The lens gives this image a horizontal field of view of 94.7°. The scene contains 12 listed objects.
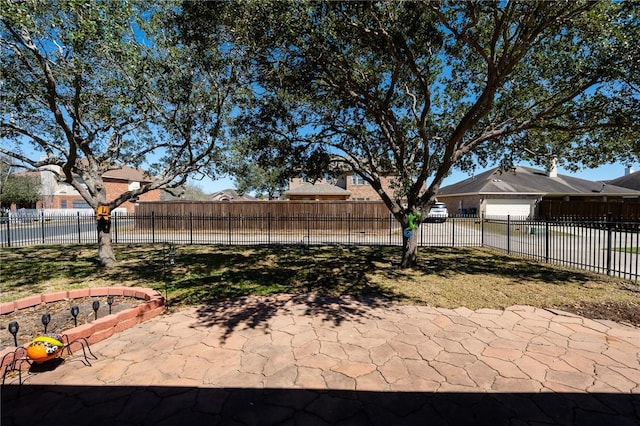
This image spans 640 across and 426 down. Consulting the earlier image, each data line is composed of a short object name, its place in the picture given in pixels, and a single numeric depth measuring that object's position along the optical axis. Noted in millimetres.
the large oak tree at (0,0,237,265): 5672
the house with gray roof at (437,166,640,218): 27773
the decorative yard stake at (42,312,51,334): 3572
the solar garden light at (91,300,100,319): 4142
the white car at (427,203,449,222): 23019
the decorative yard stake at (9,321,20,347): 3357
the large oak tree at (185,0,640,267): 5578
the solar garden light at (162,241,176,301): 6132
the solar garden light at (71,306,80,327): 3980
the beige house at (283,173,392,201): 28109
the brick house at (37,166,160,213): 38781
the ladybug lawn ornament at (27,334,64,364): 3176
